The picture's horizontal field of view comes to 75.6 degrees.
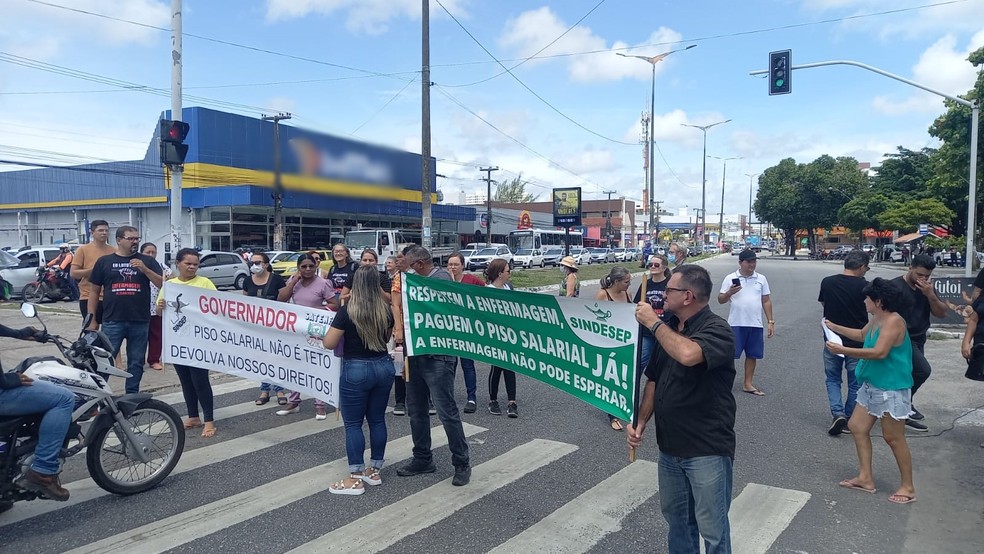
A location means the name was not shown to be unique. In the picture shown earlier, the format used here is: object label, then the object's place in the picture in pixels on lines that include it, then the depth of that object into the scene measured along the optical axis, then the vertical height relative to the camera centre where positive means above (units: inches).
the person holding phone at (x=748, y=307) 313.1 -35.5
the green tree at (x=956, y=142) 1204.5 +189.1
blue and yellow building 929.4 +71.2
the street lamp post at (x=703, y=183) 2336.0 +195.2
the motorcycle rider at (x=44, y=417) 157.4 -47.7
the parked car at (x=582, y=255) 2057.1 -65.7
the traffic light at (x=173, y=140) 443.8 +64.3
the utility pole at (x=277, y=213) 1160.7 +36.9
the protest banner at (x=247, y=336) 238.5 -40.4
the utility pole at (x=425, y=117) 768.3 +142.8
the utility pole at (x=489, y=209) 2032.5 +82.9
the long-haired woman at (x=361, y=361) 182.1 -37.1
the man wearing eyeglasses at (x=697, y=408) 117.3 -33.1
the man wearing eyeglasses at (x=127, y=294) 254.8 -25.2
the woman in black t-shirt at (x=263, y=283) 286.5 -23.2
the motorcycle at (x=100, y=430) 160.7 -55.5
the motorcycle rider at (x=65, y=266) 717.3 -39.7
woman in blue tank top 183.6 -40.7
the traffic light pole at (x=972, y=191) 695.1 +51.8
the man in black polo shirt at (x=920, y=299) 242.7 -24.2
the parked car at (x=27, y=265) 728.3 -42.0
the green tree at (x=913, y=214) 1941.4 +71.8
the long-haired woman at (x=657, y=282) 280.1 -21.8
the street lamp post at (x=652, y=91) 1444.4 +338.9
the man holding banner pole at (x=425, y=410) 193.0 -54.4
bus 1990.4 -14.8
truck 1162.0 -14.0
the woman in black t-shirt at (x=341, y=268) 322.3 -17.9
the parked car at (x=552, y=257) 1862.7 -65.6
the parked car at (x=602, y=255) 2231.8 -72.5
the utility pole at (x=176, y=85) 466.0 +109.1
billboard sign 1512.1 +71.6
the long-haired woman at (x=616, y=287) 256.4 -21.2
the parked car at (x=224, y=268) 901.8 -51.7
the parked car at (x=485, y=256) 1480.1 -53.2
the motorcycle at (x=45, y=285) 733.3 -62.2
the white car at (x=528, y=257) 1745.8 -63.8
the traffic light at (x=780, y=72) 677.3 +175.8
